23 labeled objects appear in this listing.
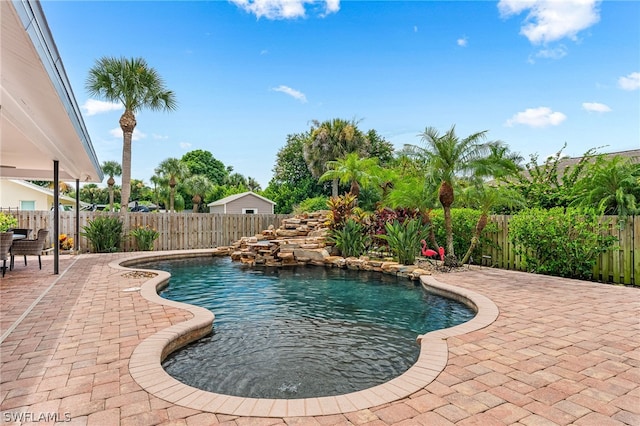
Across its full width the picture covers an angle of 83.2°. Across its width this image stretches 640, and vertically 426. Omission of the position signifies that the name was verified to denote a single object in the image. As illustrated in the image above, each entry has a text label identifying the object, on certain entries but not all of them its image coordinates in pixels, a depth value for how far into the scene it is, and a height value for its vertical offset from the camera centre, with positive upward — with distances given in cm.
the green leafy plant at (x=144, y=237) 1352 -48
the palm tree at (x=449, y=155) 870 +159
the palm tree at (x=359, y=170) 1532 +222
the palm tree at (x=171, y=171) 3294 +490
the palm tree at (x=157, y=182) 3479 +412
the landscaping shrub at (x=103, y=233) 1263 -31
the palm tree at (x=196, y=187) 3581 +365
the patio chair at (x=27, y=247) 802 -49
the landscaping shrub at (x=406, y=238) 943 -45
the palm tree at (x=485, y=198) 869 +53
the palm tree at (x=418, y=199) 965 +61
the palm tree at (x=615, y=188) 702 +64
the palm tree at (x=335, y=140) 2514 +573
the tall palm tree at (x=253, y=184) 5291 +575
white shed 2878 +154
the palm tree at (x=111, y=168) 3869 +619
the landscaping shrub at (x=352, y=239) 1124 -54
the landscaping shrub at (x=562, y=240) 722 -43
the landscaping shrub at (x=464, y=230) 991 -26
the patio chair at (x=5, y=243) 705 -34
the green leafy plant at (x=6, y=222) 884 +9
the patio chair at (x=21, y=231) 955 -15
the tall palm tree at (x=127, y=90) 1496 +576
